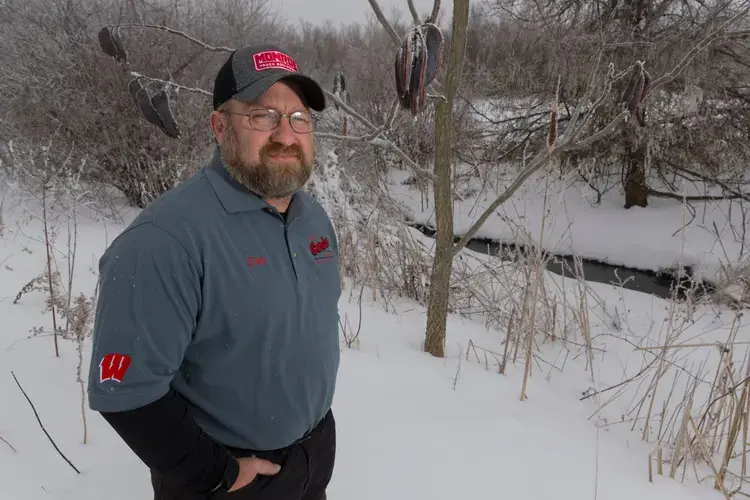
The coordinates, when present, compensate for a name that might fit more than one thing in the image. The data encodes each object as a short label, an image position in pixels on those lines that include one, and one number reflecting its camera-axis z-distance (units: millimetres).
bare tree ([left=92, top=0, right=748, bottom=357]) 1443
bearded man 929
